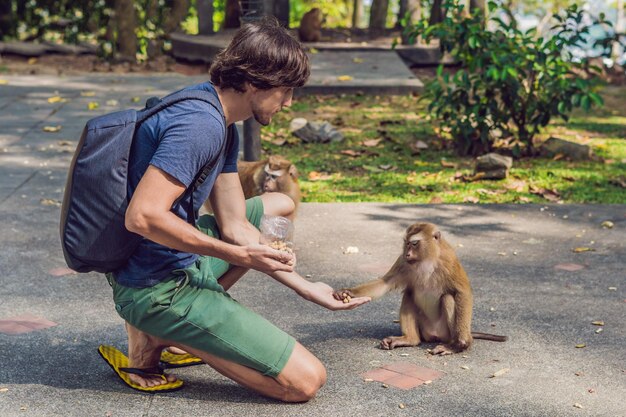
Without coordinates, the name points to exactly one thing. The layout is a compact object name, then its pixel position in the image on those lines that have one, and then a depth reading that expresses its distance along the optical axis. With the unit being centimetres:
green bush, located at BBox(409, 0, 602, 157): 788
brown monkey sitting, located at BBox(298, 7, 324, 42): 1334
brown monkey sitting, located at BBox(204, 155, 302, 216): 620
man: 338
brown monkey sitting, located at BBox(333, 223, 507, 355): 423
